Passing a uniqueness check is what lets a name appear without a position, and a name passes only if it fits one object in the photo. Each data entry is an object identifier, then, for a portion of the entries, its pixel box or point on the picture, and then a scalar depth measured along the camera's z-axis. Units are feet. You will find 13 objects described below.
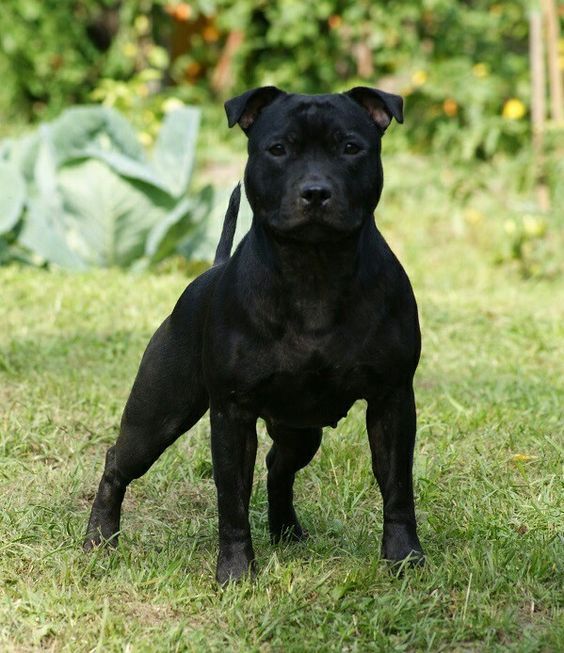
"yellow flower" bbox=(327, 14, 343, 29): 65.82
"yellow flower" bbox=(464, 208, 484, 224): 56.18
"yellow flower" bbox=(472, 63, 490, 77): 59.57
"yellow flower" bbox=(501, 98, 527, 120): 57.16
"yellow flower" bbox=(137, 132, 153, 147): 60.08
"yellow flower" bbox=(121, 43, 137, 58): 67.15
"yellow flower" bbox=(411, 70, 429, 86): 60.23
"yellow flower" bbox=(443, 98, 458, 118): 60.39
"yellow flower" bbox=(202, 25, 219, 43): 73.51
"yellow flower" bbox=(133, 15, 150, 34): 68.03
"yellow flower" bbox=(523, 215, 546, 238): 51.80
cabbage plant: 46.93
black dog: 20.04
